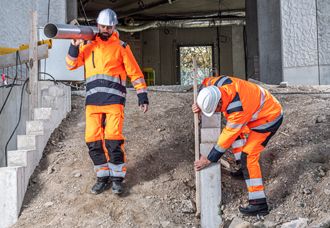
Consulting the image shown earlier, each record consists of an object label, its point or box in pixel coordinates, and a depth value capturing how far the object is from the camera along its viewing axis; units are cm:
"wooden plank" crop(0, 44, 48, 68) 561
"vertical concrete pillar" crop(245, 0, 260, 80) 1220
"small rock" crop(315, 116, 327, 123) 568
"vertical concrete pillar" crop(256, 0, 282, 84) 917
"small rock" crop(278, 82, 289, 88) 778
